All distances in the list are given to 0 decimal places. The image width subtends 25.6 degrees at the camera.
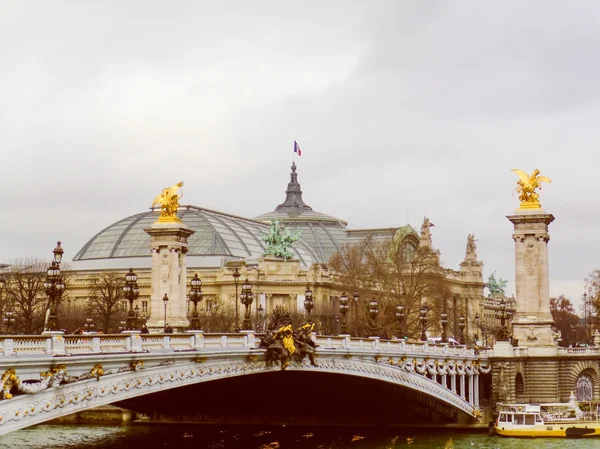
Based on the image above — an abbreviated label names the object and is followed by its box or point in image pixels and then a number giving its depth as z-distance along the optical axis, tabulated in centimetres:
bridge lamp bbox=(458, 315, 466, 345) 8146
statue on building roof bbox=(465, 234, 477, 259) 16075
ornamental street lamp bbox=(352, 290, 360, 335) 8289
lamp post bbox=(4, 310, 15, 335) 5225
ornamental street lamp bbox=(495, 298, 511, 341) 6831
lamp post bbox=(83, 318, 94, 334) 6650
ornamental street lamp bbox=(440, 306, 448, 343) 7218
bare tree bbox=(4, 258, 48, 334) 7644
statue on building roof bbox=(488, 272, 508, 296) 18475
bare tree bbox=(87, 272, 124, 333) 8725
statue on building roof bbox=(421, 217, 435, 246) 12912
